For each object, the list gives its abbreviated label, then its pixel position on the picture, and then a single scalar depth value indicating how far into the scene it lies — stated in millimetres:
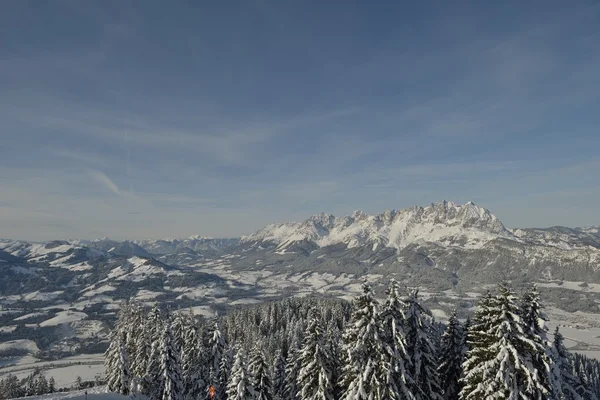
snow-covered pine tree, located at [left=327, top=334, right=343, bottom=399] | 38469
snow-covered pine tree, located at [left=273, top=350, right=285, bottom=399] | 70125
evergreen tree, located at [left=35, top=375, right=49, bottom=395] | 92381
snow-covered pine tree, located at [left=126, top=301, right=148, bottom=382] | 61000
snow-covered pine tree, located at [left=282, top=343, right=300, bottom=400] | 57562
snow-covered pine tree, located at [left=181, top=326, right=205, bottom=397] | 61375
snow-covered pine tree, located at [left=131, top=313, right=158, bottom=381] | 59844
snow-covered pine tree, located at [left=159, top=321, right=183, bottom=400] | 51922
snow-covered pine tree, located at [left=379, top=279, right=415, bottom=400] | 28531
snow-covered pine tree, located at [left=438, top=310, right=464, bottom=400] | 36812
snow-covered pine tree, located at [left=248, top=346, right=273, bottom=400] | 45406
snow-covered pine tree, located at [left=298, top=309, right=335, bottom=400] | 36250
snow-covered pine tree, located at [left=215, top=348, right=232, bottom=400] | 58156
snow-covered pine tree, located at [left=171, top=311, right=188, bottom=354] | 72125
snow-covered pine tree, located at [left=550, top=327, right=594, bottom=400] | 33938
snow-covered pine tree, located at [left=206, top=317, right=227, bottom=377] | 58869
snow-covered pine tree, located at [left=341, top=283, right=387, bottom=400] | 28625
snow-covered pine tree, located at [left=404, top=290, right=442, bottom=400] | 31453
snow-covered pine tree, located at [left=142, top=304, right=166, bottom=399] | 55062
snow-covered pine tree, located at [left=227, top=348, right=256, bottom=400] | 43469
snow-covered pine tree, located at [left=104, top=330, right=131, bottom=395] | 57562
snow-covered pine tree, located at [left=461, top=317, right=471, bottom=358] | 35969
